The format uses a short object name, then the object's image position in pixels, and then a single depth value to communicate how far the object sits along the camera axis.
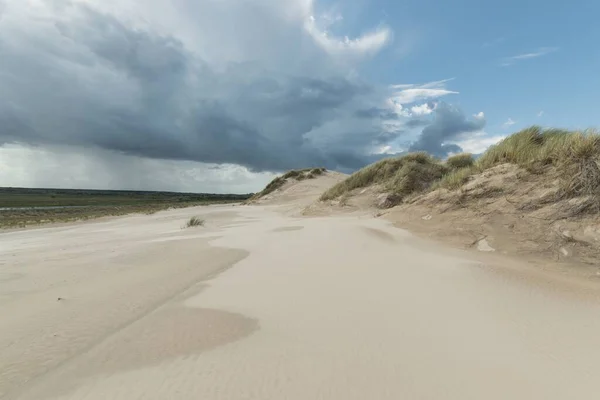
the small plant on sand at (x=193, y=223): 13.20
